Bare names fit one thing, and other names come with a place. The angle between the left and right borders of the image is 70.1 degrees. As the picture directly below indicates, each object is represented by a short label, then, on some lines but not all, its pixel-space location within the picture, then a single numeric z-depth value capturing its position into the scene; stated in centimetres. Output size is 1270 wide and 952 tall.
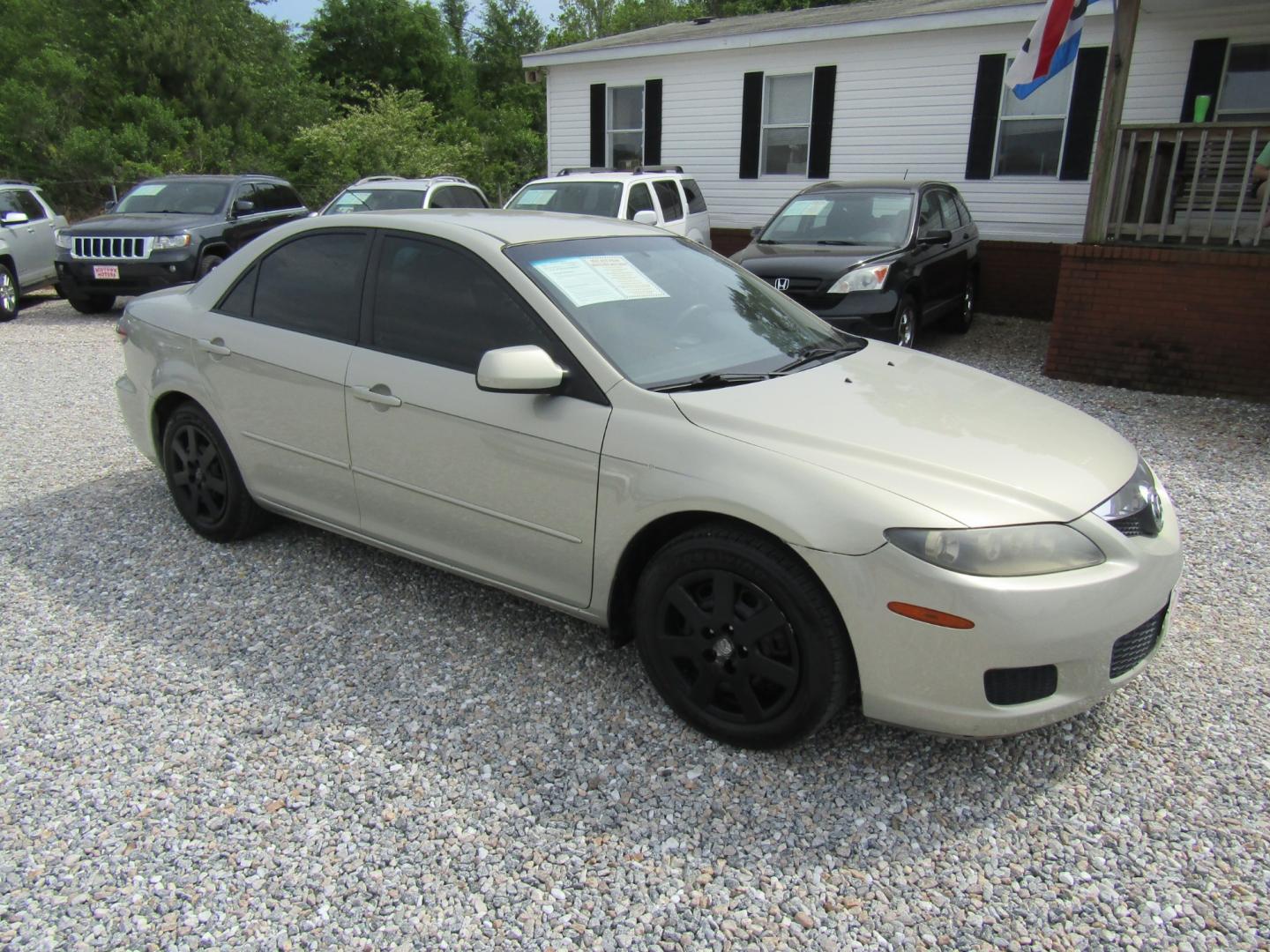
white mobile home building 1045
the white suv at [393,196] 1230
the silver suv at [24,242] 1155
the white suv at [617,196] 1078
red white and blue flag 796
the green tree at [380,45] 4081
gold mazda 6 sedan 252
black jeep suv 1087
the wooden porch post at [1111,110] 751
